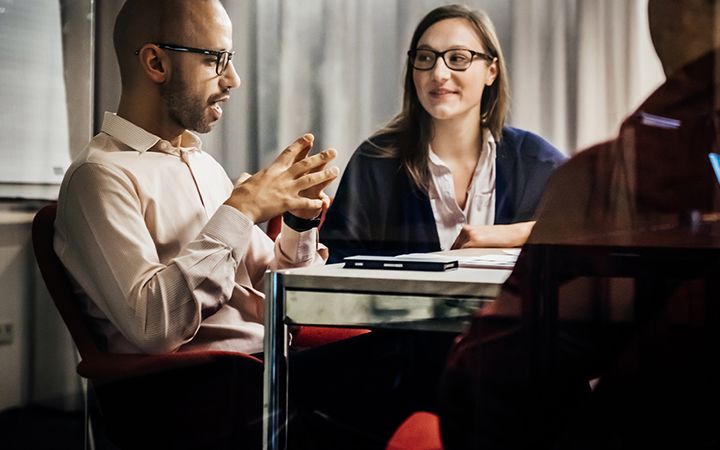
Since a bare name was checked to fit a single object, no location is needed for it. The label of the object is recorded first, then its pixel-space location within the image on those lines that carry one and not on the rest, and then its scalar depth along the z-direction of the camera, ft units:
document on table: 5.01
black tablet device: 4.73
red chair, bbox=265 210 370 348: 6.17
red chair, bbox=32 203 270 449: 5.41
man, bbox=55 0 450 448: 5.83
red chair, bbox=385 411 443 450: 4.30
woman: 5.97
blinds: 7.30
